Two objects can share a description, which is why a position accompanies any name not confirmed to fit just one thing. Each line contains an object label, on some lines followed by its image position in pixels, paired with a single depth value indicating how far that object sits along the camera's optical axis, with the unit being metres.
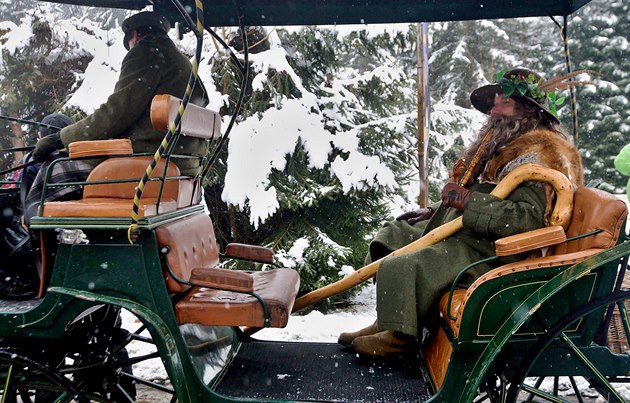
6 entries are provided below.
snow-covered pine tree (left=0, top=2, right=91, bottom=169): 8.23
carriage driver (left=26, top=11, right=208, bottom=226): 2.85
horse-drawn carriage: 2.36
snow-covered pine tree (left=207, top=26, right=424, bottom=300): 6.27
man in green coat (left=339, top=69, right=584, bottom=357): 2.65
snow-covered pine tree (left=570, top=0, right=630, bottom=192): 15.46
